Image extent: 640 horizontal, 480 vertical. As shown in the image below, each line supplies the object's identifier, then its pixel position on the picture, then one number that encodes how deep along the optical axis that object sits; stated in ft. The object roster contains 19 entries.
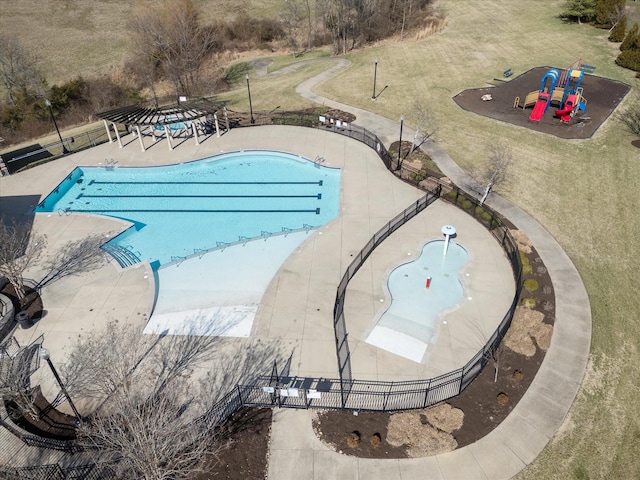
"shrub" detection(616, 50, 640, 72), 152.79
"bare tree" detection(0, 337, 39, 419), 54.90
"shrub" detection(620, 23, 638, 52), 158.45
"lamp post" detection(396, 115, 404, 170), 106.42
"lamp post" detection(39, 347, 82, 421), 46.01
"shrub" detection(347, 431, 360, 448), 53.83
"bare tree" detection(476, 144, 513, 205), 94.43
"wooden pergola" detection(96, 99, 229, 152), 110.32
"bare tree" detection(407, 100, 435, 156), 116.57
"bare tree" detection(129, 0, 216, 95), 163.84
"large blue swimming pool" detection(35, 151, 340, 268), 91.56
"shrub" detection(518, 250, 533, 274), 77.44
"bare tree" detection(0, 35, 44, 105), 153.89
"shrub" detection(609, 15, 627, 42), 172.24
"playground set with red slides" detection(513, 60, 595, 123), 123.24
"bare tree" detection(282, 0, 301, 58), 199.62
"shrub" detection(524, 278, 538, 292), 74.02
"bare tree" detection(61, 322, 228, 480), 43.47
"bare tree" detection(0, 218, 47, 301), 70.79
